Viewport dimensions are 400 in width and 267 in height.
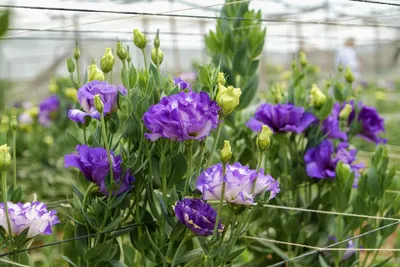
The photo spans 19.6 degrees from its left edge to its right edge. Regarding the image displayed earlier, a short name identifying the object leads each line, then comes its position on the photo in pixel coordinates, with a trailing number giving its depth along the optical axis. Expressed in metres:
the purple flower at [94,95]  1.19
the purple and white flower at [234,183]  1.13
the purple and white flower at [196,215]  1.14
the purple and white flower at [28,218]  1.15
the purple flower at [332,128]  1.51
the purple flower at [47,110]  3.22
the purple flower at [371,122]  1.59
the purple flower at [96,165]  1.18
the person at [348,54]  5.64
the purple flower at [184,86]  1.25
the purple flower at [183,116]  1.13
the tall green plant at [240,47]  1.54
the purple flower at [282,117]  1.43
